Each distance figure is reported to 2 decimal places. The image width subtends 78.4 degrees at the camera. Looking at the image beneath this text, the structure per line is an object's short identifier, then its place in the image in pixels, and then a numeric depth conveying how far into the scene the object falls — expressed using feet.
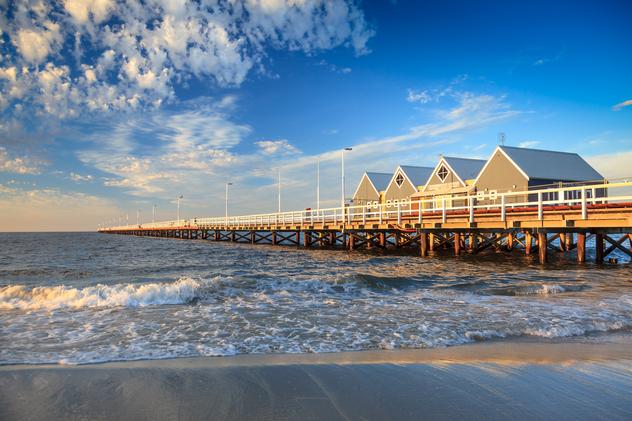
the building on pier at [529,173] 95.35
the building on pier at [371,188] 144.87
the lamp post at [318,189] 126.62
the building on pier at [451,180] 110.01
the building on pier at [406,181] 127.03
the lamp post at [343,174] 105.29
